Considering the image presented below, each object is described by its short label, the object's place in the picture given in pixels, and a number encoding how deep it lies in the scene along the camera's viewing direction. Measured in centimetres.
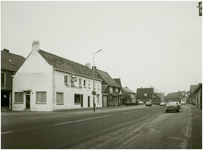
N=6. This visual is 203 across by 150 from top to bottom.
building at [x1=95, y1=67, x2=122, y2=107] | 5076
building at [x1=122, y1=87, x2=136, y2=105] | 6649
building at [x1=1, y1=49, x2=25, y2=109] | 3166
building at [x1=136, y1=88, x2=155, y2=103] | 10300
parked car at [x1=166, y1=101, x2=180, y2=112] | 2817
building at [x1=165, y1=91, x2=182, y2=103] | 13684
